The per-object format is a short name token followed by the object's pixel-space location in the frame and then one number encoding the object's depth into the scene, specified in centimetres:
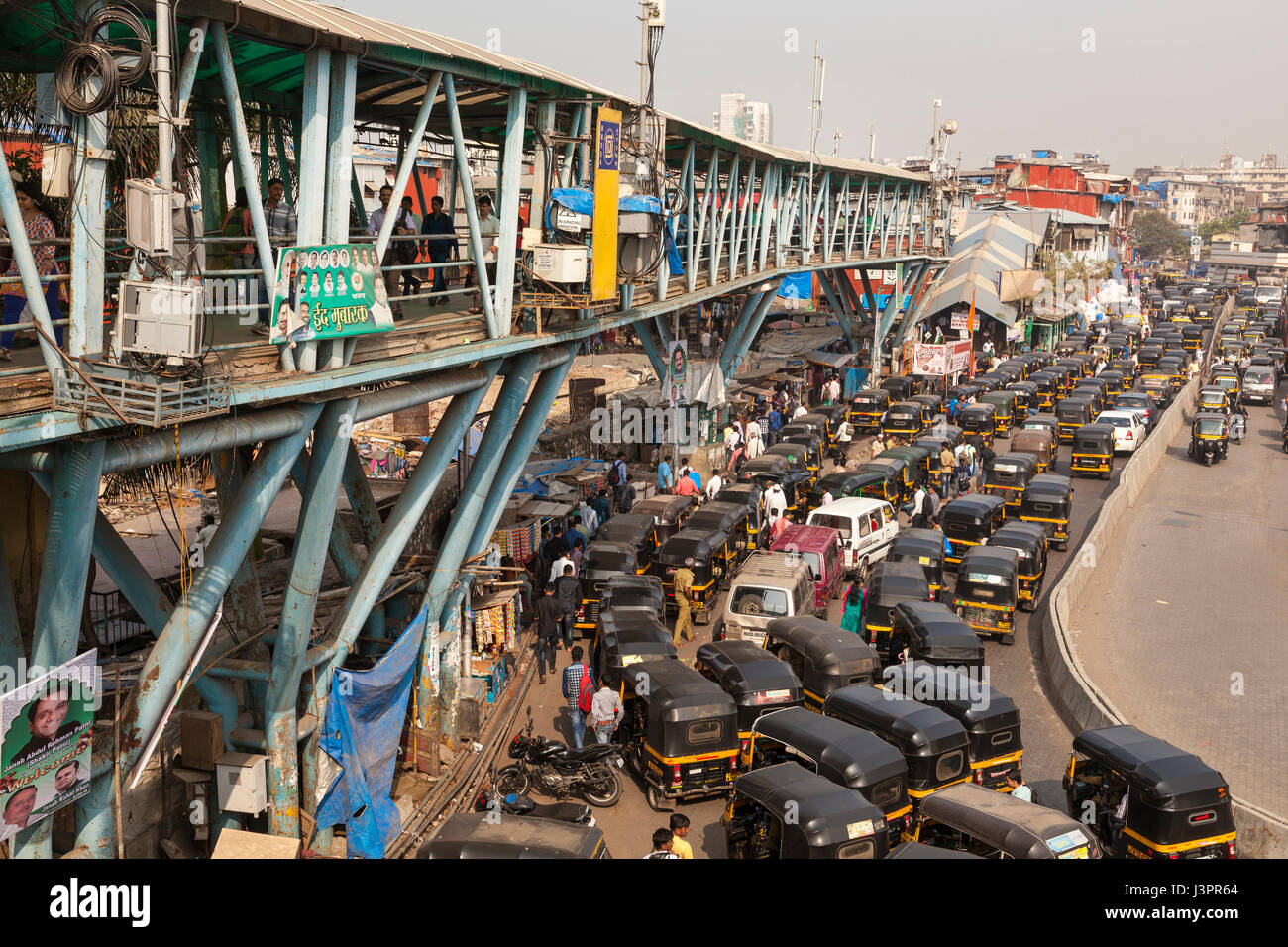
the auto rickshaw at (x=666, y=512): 2275
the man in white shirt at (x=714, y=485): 2680
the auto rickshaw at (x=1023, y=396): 4103
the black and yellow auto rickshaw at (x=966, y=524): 2377
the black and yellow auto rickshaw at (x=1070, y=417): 3766
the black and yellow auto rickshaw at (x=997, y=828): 1088
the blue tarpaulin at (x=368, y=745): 1191
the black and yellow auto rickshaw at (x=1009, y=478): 2842
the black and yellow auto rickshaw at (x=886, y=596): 1842
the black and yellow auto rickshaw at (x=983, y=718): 1384
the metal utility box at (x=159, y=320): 762
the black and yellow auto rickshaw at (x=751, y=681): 1452
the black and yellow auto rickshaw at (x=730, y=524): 2189
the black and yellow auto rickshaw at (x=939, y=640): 1638
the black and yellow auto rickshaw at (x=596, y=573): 1933
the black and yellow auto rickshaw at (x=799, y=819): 1102
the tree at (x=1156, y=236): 16850
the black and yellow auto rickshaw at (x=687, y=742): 1360
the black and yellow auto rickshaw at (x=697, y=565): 2016
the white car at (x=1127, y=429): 3666
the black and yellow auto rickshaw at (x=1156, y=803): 1197
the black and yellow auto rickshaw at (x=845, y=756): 1224
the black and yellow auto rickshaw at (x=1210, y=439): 3781
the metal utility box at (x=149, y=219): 757
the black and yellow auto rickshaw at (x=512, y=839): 1001
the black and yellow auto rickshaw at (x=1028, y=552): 2150
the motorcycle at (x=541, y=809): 1250
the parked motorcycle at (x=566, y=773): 1384
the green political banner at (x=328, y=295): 924
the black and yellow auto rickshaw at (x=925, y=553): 2095
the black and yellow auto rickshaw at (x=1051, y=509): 2595
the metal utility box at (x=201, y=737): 1088
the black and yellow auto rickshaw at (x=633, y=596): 1761
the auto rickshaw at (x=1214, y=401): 4278
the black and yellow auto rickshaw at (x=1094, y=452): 3350
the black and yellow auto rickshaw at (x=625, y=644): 1549
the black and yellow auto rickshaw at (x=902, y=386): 4109
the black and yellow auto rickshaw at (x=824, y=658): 1545
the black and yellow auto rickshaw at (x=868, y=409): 3803
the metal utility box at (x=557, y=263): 1345
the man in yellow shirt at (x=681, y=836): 1077
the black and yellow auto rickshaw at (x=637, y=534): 2119
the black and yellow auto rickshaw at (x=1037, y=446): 3300
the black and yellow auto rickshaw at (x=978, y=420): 3606
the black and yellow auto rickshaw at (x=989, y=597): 1966
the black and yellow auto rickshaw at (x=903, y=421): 3612
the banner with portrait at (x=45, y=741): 773
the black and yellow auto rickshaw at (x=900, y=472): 2748
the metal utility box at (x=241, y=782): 1091
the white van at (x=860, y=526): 2295
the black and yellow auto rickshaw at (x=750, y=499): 2377
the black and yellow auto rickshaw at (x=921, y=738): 1285
